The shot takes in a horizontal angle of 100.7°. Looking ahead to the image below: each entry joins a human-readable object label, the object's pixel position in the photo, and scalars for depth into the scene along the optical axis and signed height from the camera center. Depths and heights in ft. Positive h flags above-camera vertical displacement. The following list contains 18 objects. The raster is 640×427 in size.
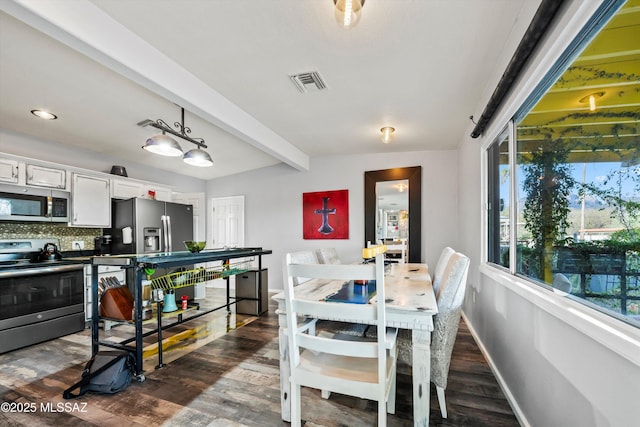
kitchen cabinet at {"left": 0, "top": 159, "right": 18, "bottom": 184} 9.71 +1.70
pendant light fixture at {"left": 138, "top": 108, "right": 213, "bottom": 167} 8.24 +2.22
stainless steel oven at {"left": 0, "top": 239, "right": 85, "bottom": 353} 9.06 -3.16
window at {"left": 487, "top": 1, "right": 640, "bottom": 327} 3.14 +0.60
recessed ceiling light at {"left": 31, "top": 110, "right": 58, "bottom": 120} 9.40 +3.68
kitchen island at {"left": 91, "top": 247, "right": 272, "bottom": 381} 7.10 -1.84
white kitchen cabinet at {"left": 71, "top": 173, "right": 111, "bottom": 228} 11.75 +0.67
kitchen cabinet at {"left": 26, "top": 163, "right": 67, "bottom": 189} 10.45 +1.62
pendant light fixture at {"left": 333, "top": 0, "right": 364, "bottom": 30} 4.65 +3.71
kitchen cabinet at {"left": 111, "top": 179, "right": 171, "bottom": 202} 13.28 +1.35
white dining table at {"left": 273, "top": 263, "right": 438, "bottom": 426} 4.80 -2.00
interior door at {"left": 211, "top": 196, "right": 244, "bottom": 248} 18.69 -0.53
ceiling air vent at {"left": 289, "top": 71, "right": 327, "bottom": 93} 7.80 +4.07
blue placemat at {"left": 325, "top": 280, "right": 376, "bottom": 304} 5.57 -1.87
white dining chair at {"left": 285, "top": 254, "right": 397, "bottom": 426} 4.01 -2.22
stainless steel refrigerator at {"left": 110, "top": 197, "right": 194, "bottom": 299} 12.88 -0.63
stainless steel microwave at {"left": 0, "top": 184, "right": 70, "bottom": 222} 9.93 +0.49
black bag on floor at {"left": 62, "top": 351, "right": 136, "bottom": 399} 6.60 -4.07
